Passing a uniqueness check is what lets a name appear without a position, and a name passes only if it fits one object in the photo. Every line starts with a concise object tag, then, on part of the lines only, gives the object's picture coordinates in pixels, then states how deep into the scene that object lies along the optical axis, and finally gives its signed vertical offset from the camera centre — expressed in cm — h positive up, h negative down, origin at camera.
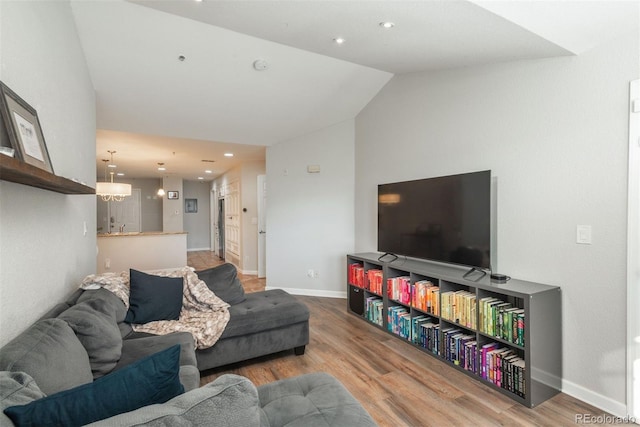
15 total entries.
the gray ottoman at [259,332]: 257 -105
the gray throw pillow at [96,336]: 165 -67
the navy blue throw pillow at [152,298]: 249 -71
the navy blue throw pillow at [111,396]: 88 -55
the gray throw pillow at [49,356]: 118 -58
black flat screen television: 268 -9
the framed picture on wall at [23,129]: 133 +37
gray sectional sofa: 88 -59
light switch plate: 221 -18
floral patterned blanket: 243 -86
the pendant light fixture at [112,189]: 547 +36
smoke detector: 330 +151
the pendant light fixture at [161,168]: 722 +102
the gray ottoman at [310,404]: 135 -90
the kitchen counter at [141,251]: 575 -77
